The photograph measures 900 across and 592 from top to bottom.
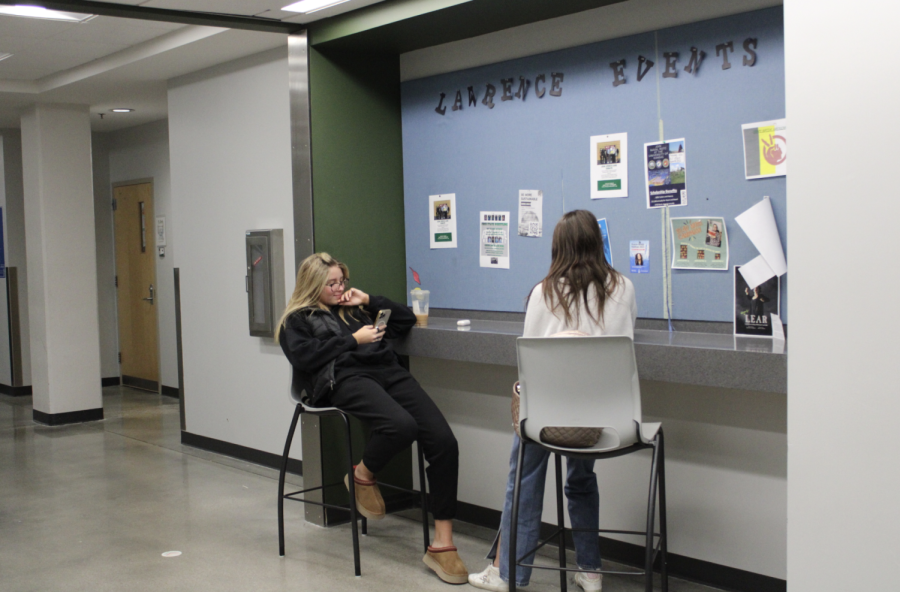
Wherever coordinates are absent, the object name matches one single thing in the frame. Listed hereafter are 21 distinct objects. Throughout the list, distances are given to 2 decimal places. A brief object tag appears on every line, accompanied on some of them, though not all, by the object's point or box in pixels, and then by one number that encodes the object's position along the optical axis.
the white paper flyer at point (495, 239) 3.88
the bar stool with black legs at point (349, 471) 3.44
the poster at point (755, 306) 2.97
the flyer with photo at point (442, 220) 4.14
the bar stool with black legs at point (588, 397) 2.56
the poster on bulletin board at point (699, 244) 3.11
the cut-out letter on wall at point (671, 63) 3.20
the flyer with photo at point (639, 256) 3.36
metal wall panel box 5.06
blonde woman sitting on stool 3.43
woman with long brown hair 2.88
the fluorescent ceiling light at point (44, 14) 4.18
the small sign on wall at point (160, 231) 8.01
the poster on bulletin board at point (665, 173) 3.22
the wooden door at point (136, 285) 8.25
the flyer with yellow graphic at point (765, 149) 2.91
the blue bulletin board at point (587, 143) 3.03
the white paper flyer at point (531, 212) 3.72
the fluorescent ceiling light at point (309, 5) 3.67
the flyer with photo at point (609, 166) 3.40
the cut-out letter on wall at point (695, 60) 3.12
